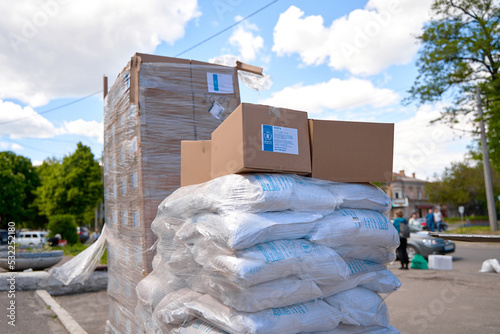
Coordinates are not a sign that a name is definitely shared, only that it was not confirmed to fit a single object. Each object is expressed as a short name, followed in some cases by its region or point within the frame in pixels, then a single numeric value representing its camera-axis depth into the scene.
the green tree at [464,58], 17.23
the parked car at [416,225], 13.44
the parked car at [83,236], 33.25
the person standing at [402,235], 9.23
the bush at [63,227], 19.27
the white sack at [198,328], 2.12
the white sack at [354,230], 2.25
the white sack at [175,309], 2.31
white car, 25.18
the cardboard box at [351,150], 2.44
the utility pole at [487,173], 15.47
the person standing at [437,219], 18.31
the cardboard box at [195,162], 2.73
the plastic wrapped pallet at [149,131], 3.18
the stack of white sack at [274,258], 2.00
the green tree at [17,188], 34.53
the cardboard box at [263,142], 2.14
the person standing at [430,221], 18.12
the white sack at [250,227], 1.96
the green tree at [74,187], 32.31
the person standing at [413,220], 14.14
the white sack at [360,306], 2.30
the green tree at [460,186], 39.81
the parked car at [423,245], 11.22
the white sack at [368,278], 2.39
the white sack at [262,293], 1.97
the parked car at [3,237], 29.19
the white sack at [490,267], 8.07
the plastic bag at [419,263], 9.12
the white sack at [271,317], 1.95
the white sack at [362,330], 2.32
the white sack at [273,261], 1.94
